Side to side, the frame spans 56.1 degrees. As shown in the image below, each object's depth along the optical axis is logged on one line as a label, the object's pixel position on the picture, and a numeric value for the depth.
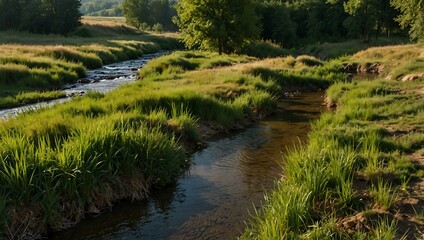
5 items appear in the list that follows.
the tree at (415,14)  35.69
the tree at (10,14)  89.12
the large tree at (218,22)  48.06
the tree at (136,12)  147.25
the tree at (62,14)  89.50
